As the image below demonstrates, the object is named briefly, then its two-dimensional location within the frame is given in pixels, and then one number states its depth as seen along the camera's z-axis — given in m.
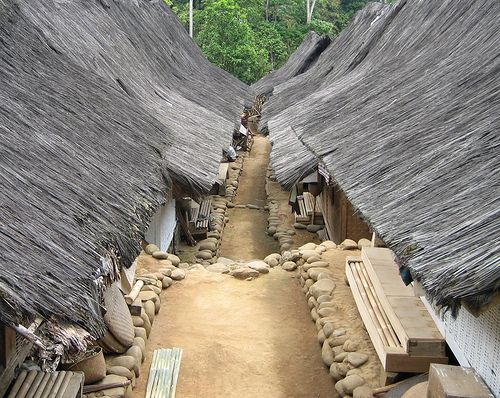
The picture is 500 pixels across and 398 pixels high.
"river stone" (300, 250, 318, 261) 10.86
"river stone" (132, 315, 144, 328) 8.28
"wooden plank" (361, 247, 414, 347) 6.98
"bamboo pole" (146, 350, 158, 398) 7.18
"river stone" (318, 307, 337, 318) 8.82
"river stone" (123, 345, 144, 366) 7.49
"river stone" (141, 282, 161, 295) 9.57
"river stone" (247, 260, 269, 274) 10.93
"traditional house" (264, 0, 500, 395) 5.00
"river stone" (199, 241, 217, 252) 13.67
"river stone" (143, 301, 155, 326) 8.83
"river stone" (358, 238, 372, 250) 10.90
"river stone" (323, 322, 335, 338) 8.30
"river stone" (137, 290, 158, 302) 9.15
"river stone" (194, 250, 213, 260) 13.23
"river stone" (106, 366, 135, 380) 6.98
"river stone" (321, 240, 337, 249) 11.30
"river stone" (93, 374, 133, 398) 6.55
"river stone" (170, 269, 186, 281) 10.41
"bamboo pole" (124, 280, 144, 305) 8.63
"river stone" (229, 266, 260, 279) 10.78
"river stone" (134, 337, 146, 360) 7.81
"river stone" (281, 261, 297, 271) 11.03
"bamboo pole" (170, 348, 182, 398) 7.30
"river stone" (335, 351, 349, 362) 7.59
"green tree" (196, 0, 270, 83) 25.76
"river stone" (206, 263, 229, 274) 11.04
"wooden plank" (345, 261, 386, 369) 6.98
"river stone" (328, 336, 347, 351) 7.94
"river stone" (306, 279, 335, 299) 9.41
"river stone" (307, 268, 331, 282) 10.06
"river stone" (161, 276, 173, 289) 10.13
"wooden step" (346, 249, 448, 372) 6.61
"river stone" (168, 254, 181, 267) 11.10
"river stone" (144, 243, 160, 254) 11.09
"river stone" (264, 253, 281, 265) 11.74
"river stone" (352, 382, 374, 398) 6.77
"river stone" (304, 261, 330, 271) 10.40
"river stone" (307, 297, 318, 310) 9.39
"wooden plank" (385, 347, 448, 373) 6.61
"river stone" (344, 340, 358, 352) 7.66
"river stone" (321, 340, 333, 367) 7.84
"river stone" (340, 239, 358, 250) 11.05
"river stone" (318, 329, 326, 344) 8.38
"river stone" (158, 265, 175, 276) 10.38
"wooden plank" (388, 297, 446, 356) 6.58
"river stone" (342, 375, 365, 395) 7.00
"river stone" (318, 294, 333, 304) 9.17
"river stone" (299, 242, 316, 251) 11.52
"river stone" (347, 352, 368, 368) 7.35
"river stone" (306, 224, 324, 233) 14.76
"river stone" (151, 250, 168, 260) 11.02
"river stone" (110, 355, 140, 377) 7.21
